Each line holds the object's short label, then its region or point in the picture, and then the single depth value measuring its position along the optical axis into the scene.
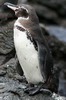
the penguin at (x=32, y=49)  10.78
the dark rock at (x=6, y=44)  13.34
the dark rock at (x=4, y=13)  13.77
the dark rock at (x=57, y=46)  22.97
